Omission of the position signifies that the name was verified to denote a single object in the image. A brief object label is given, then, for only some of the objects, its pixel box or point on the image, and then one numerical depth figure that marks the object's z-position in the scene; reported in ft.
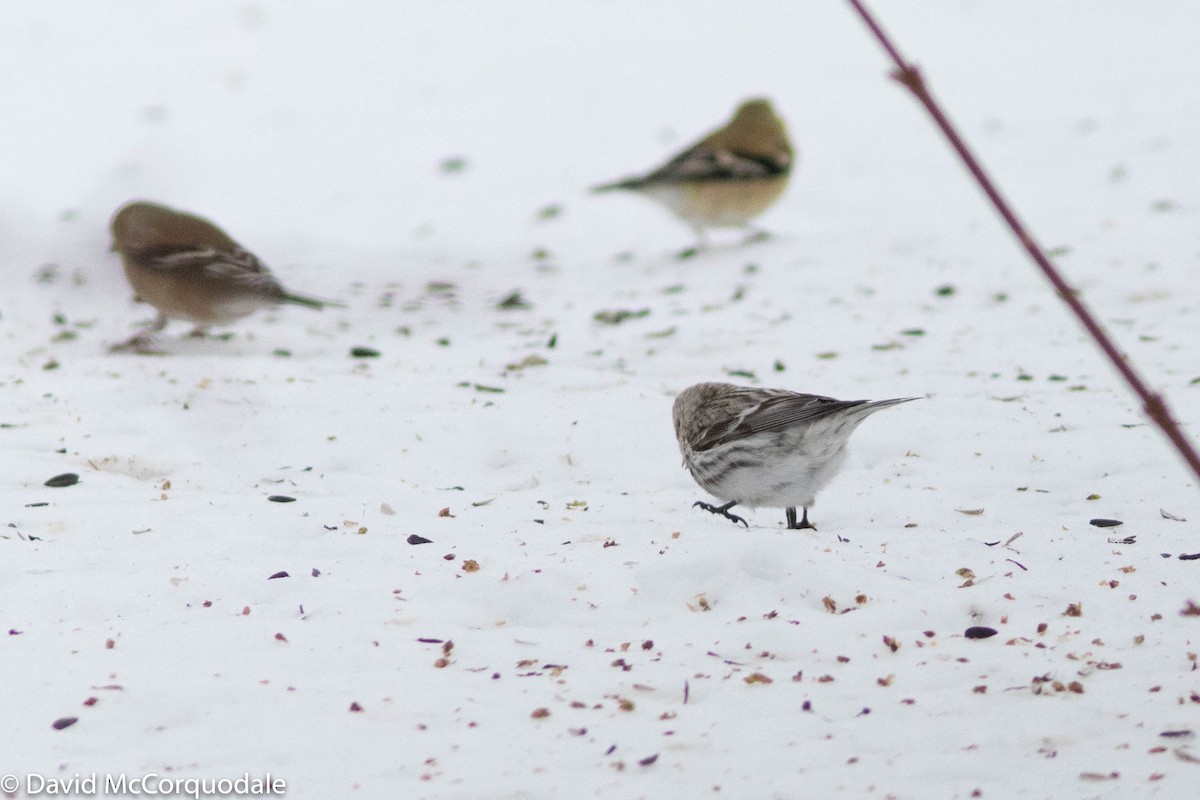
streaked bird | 27.81
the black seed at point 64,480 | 30.50
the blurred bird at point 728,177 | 61.00
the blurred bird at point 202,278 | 46.14
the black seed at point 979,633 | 21.95
